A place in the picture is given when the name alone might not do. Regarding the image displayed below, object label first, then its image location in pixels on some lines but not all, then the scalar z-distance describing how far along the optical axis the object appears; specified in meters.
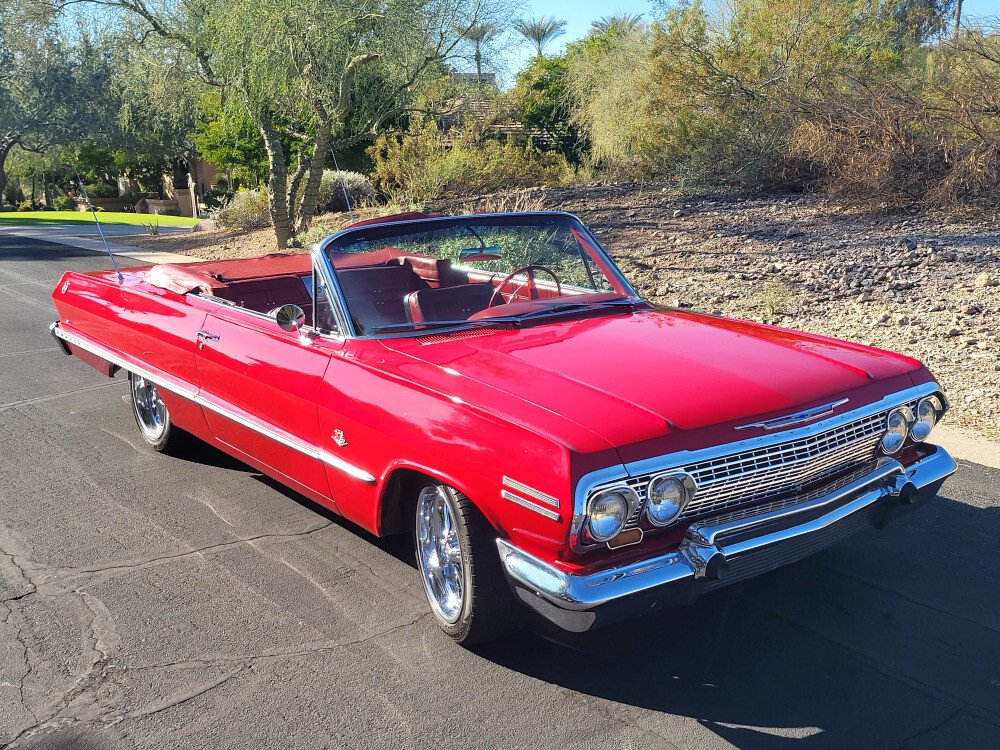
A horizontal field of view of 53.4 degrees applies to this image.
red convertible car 3.26
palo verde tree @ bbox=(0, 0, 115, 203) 35.12
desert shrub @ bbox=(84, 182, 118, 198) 45.53
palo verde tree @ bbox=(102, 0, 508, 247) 14.99
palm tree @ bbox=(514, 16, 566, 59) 55.62
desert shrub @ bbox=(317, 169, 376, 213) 21.25
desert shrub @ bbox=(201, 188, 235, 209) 35.29
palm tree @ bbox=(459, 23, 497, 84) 16.91
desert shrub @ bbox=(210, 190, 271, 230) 22.56
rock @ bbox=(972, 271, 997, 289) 9.12
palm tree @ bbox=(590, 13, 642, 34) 24.05
